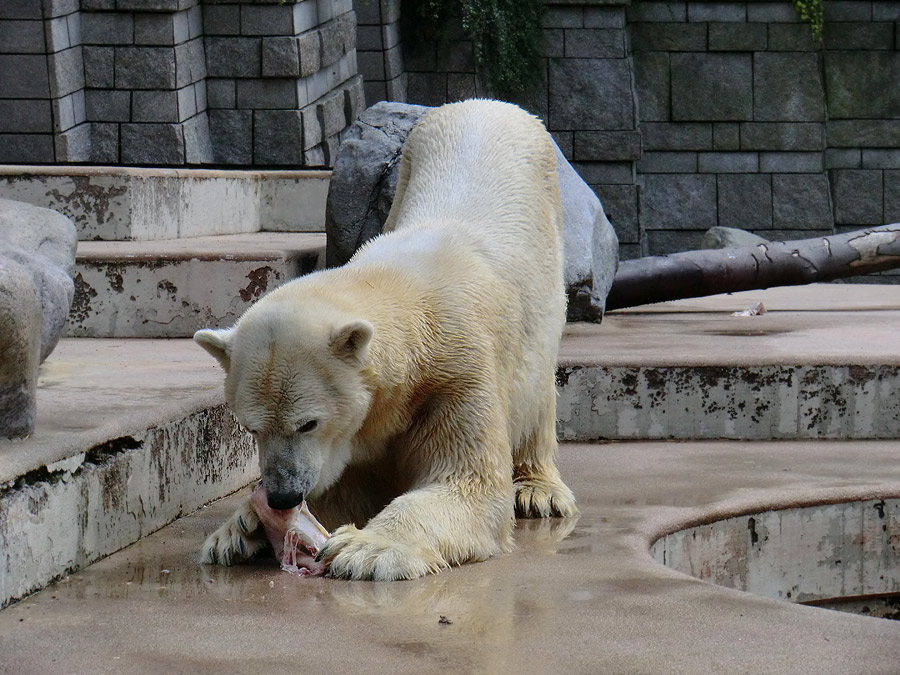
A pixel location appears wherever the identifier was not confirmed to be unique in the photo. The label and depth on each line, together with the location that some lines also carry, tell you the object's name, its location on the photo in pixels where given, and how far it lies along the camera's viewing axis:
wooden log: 14.55
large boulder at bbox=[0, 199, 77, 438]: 5.72
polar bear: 5.79
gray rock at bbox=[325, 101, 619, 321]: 12.27
